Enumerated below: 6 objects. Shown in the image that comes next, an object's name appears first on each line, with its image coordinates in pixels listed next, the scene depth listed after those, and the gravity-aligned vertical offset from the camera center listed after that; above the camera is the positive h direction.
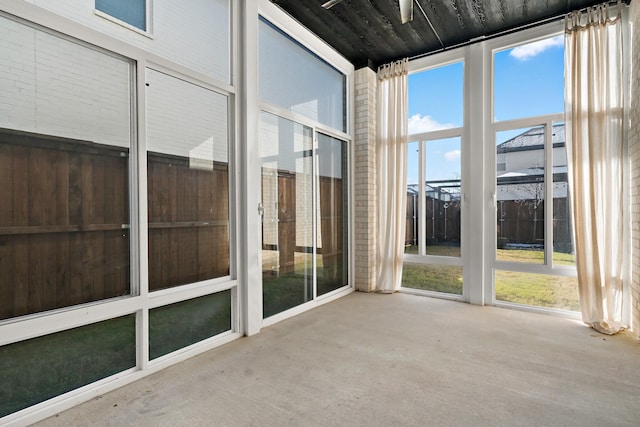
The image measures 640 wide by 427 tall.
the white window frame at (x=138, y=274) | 1.77 -0.45
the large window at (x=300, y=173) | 3.26 +0.47
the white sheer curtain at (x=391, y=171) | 4.38 +0.58
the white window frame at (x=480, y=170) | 3.86 +0.51
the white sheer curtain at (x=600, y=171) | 3.10 +0.39
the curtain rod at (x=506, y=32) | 3.22 +2.06
